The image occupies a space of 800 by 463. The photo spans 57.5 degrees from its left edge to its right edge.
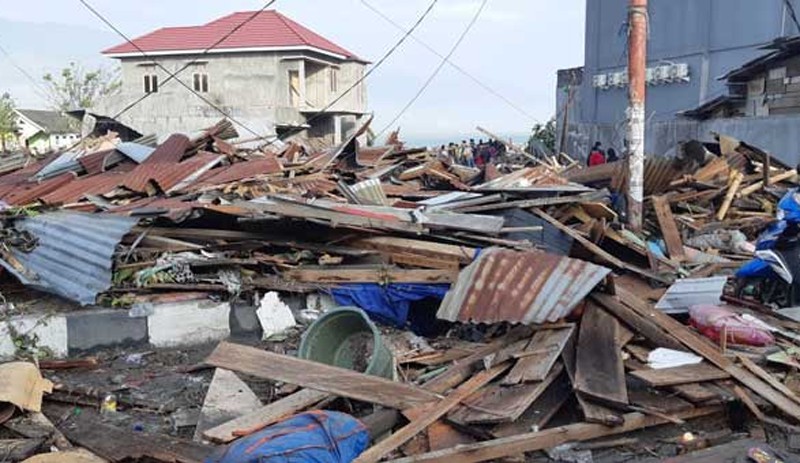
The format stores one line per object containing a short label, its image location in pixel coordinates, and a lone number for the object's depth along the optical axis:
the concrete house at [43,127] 43.67
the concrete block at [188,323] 6.62
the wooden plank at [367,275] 6.71
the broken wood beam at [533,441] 4.21
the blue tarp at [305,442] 3.84
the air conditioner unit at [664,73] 25.78
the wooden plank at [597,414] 4.53
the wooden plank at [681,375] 4.86
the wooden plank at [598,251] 7.45
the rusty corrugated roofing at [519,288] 5.54
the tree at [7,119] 40.16
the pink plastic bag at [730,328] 5.81
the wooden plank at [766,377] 4.91
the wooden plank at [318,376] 4.77
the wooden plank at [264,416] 4.44
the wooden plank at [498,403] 4.53
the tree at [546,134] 29.76
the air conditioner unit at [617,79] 27.98
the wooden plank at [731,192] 10.50
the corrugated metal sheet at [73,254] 6.39
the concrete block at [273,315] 6.78
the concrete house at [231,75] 32.28
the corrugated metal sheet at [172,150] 10.48
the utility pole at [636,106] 9.68
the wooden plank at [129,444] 4.40
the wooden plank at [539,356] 4.94
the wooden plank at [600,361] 4.70
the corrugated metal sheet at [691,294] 6.43
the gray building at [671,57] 21.91
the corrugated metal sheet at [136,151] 10.82
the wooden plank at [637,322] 5.50
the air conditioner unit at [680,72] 25.02
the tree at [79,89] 45.22
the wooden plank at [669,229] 8.83
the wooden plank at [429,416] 4.22
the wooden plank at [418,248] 6.90
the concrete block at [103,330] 6.41
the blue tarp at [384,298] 6.72
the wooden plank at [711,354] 4.82
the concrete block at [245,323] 6.84
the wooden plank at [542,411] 4.58
